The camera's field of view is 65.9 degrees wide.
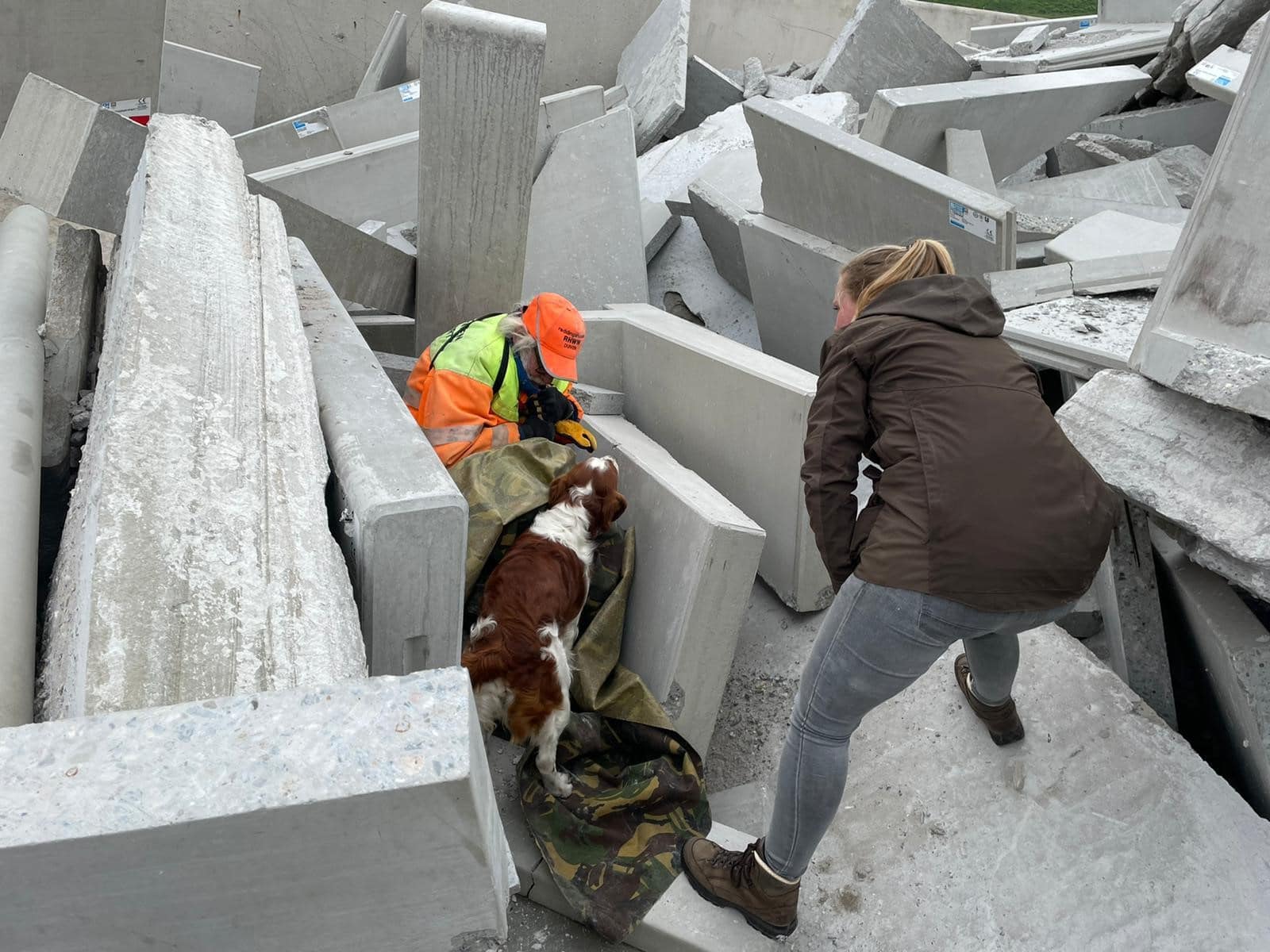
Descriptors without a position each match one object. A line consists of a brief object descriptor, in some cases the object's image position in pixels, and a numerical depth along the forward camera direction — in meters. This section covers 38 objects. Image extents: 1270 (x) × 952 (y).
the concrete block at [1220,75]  4.84
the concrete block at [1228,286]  2.52
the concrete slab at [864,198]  4.03
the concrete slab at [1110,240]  4.35
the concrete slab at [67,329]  2.76
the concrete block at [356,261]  4.55
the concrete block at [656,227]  6.55
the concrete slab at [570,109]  7.48
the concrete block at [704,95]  9.25
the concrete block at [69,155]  3.69
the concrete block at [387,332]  5.28
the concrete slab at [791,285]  4.97
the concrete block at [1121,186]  5.83
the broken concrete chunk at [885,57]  7.73
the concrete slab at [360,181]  6.47
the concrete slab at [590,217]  5.75
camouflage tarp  2.71
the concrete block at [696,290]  6.18
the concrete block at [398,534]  2.06
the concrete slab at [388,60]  8.99
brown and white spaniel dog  3.00
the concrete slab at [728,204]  5.81
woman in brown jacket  2.10
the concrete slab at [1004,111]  5.09
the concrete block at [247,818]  1.08
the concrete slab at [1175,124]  6.65
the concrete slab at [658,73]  8.59
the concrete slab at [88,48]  4.30
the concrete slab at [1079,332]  3.45
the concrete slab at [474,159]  4.14
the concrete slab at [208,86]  8.73
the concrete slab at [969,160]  5.07
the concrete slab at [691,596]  3.15
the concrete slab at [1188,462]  2.54
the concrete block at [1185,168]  6.04
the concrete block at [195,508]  1.54
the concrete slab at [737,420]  3.54
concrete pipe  1.79
